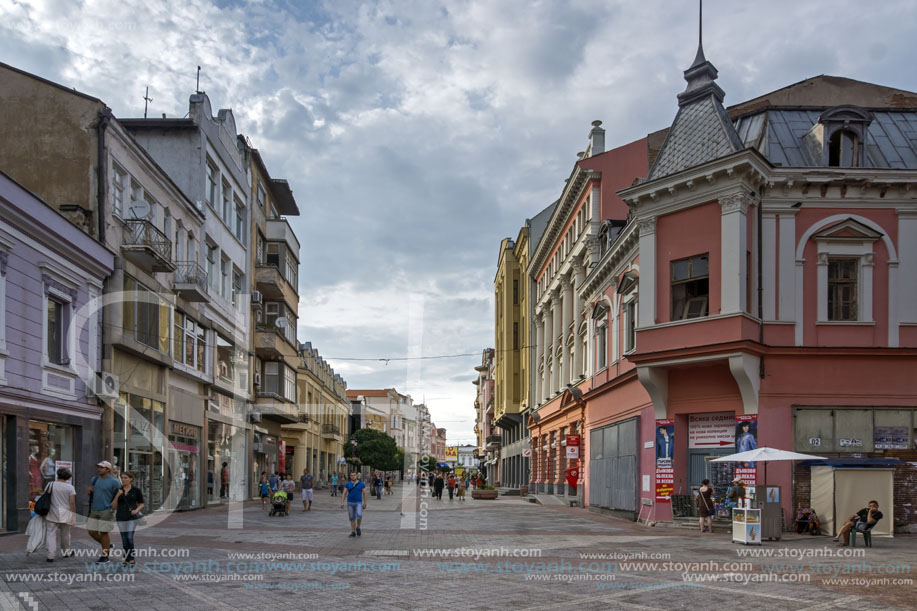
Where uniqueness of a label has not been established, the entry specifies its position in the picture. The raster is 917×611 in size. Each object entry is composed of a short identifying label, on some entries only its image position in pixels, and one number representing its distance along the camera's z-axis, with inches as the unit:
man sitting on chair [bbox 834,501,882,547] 719.1
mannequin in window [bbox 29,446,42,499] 735.0
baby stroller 1074.7
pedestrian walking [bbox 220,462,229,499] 1401.3
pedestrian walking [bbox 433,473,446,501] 1916.8
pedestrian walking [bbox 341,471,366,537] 749.9
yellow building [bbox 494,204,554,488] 2306.8
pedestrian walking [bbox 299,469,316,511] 1227.2
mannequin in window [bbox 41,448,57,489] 765.1
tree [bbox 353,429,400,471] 3932.1
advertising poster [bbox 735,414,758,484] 863.7
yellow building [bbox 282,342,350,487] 2213.3
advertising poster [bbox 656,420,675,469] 948.0
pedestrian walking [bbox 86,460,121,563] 519.8
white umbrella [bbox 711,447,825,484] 768.3
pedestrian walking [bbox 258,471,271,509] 1200.4
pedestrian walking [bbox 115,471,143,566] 513.7
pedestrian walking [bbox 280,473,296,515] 1122.5
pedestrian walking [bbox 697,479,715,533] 856.3
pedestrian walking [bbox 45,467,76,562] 523.2
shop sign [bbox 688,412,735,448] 911.0
